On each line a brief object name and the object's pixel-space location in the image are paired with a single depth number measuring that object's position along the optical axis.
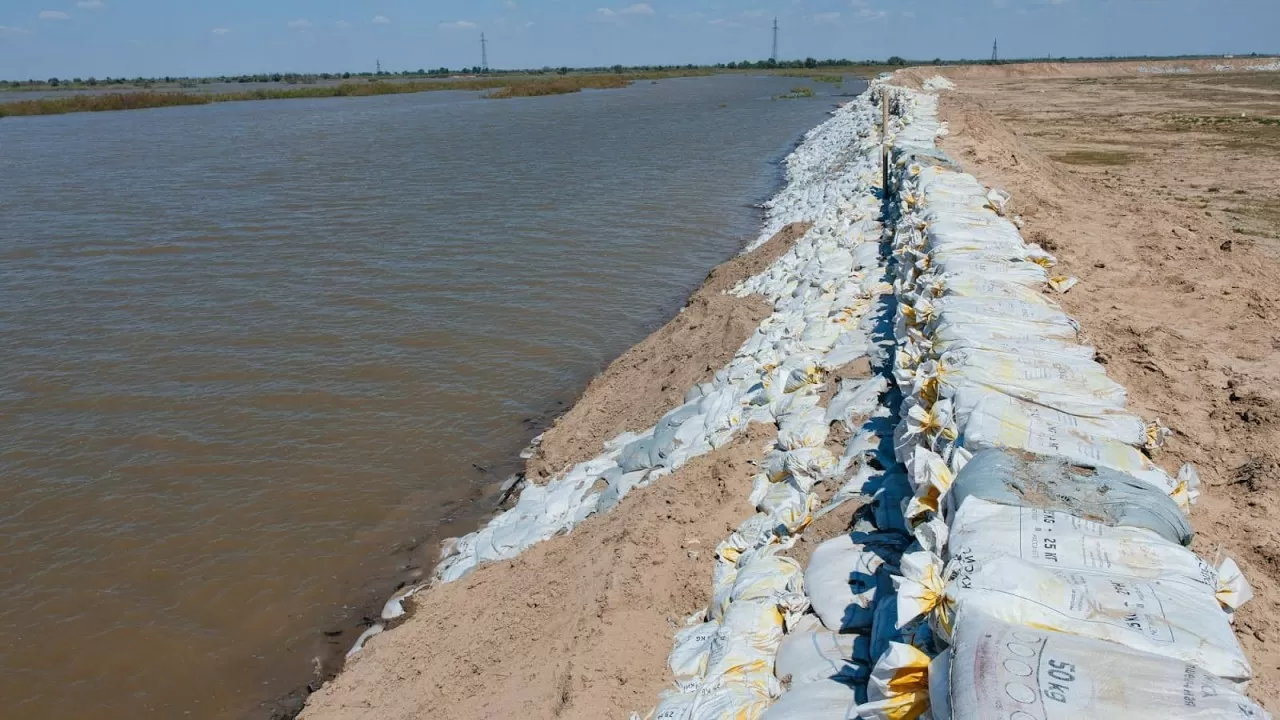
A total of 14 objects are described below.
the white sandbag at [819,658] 3.04
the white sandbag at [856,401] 5.04
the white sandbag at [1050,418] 3.71
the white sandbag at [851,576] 3.33
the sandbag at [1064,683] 2.13
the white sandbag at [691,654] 3.47
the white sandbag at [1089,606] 2.40
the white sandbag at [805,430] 4.96
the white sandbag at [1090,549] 2.70
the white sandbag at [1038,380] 3.95
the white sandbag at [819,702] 2.80
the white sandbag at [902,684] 2.49
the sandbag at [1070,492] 2.95
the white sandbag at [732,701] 3.02
